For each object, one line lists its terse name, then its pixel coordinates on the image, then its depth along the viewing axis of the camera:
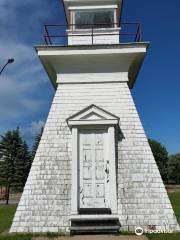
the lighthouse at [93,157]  7.20
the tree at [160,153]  46.52
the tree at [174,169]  45.31
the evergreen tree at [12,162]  25.88
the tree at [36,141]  30.11
